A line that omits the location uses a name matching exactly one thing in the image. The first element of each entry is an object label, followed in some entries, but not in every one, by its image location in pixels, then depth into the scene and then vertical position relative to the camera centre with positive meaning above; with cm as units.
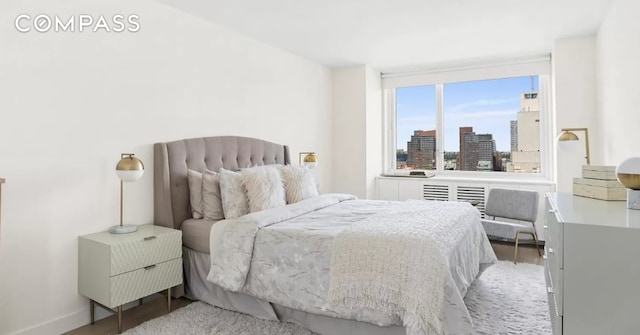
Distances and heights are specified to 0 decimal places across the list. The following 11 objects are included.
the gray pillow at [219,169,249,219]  303 -23
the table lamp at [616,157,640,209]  181 -5
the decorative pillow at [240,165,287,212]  309 -16
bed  214 -56
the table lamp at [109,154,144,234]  257 -1
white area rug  243 -104
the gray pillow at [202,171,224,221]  311 -25
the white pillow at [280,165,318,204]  353 -14
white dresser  151 -45
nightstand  237 -64
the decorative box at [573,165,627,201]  216 -10
